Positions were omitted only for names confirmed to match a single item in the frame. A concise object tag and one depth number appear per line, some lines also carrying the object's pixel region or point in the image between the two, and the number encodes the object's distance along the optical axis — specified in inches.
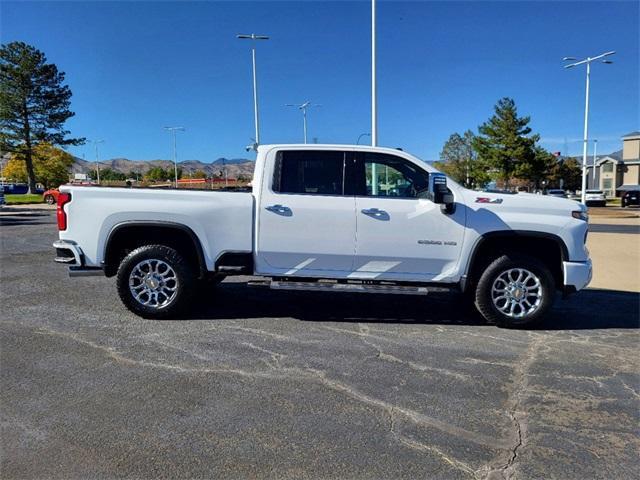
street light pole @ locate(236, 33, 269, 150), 1156.9
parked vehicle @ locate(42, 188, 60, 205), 1632.4
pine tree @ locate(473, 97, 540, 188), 1728.6
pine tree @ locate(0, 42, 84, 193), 2074.3
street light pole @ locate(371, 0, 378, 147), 644.7
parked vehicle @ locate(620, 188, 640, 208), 1685.5
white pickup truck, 214.4
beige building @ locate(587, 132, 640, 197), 2999.5
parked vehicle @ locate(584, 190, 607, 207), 1740.9
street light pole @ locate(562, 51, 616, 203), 1210.6
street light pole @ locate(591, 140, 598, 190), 3164.1
